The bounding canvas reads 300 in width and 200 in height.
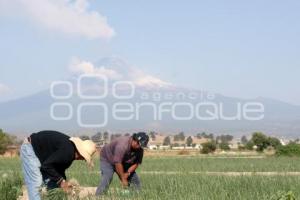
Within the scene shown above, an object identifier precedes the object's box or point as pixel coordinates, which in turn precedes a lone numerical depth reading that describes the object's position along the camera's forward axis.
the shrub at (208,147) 68.82
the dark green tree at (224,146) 79.81
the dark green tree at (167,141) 133.62
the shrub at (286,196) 6.72
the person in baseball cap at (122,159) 9.67
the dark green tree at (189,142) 129.50
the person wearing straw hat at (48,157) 7.39
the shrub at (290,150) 44.16
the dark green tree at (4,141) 57.34
